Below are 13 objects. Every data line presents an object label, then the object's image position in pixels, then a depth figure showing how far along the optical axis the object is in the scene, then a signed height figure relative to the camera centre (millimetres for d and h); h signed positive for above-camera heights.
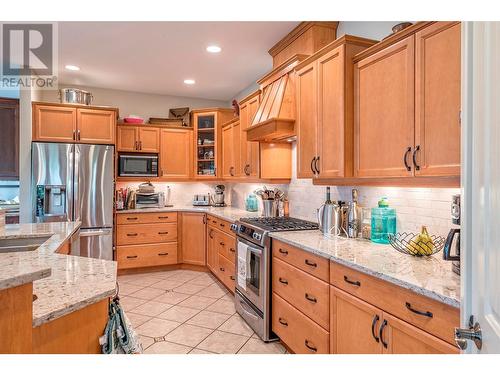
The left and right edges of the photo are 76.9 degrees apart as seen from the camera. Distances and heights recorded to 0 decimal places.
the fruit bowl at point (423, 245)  1799 -338
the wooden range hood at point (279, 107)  2928 +780
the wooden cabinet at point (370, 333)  1329 -700
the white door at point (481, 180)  760 +19
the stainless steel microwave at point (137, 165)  4699 +331
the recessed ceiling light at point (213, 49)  3453 +1536
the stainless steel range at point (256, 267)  2615 -725
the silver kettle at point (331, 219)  2514 -255
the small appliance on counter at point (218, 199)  5285 -202
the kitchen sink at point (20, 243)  2205 -418
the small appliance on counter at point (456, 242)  1400 -243
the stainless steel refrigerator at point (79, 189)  4031 -30
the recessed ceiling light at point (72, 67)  4035 +1546
